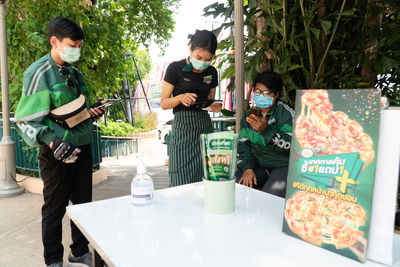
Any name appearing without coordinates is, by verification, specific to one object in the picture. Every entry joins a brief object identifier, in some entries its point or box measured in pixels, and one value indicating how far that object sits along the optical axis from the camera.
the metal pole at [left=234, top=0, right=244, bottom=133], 1.68
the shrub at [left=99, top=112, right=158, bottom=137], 11.90
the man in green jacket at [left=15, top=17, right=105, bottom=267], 1.62
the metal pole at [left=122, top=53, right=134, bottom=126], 15.23
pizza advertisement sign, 0.62
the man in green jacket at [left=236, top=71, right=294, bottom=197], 1.75
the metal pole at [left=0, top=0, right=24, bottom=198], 3.96
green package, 0.89
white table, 0.65
